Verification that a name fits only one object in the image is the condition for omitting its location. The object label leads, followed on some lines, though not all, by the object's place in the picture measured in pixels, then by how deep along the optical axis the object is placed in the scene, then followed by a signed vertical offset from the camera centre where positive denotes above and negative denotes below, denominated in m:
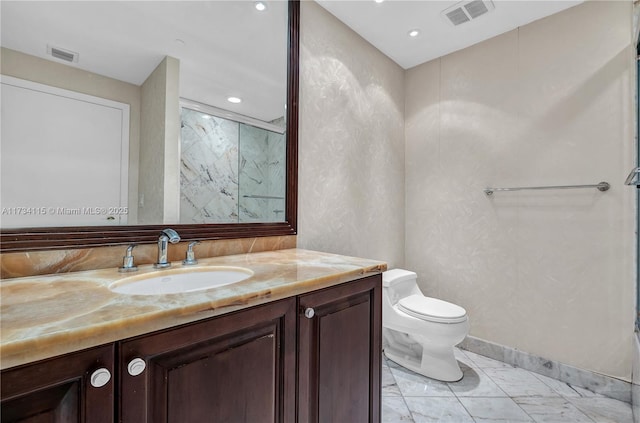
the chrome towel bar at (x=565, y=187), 1.71 +0.17
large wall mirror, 0.93 +0.35
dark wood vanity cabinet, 0.52 -0.37
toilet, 1.76 -0.72
